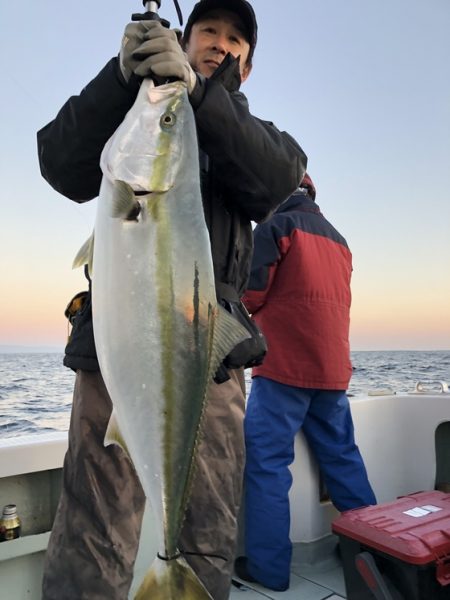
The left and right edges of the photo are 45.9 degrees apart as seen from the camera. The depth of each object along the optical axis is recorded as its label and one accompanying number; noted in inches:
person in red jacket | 131.7
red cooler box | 93.7
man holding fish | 58.7
